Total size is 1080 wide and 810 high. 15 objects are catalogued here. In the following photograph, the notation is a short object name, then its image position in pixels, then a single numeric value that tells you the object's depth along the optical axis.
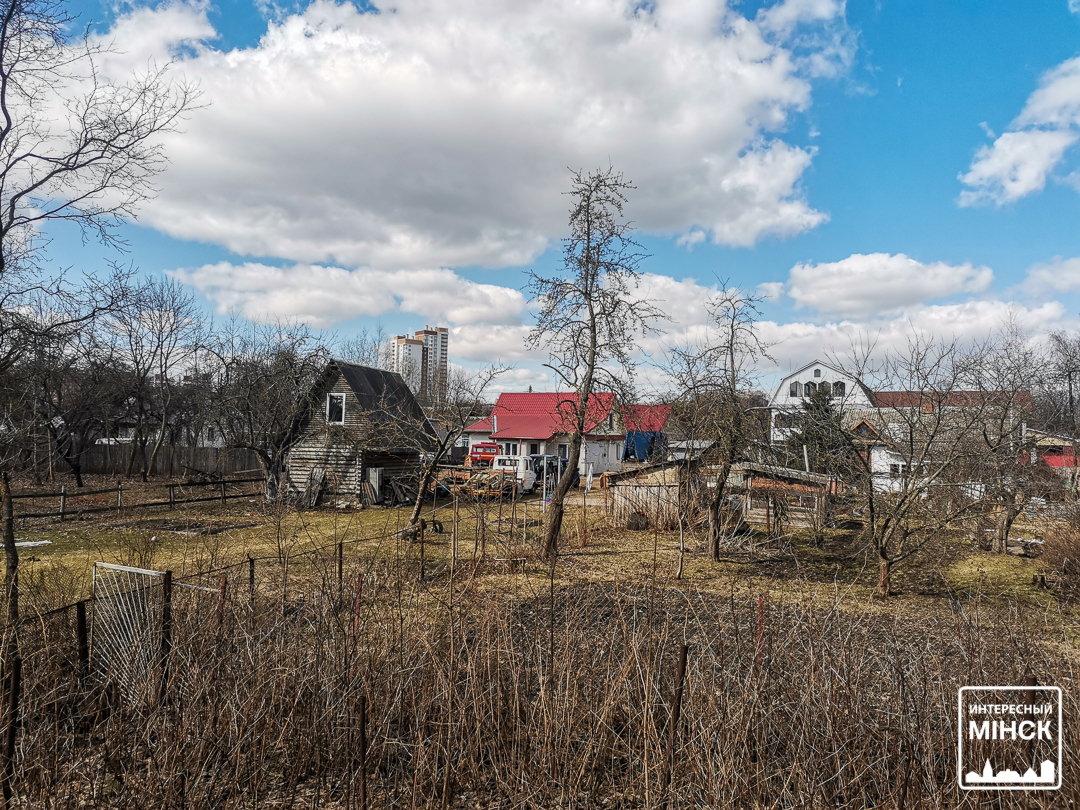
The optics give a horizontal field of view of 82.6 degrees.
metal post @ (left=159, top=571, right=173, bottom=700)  4.69
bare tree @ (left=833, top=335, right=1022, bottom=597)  9.11
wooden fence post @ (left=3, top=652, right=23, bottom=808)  3.17
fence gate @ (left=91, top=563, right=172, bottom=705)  4.23
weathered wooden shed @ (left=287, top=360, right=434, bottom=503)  21.66
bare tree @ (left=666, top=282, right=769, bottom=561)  11.55
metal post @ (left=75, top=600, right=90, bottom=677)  4.76
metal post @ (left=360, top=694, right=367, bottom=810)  2.97
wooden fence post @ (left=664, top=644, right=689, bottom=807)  3.18
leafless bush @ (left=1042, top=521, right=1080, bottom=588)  10.07
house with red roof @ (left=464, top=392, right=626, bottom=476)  31.98
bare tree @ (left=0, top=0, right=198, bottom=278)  9.40
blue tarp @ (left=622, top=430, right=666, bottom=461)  15.94
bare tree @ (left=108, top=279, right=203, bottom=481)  29.88
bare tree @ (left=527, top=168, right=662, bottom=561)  11.54
